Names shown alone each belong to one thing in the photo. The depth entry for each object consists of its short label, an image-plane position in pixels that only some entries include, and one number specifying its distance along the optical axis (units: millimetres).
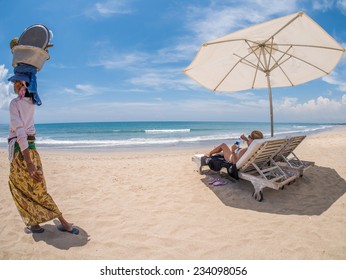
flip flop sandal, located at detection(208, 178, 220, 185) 4809
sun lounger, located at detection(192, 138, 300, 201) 3836
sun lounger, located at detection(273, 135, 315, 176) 4637
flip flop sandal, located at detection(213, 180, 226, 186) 4679
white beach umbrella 4121
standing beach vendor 2410
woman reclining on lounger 4510
